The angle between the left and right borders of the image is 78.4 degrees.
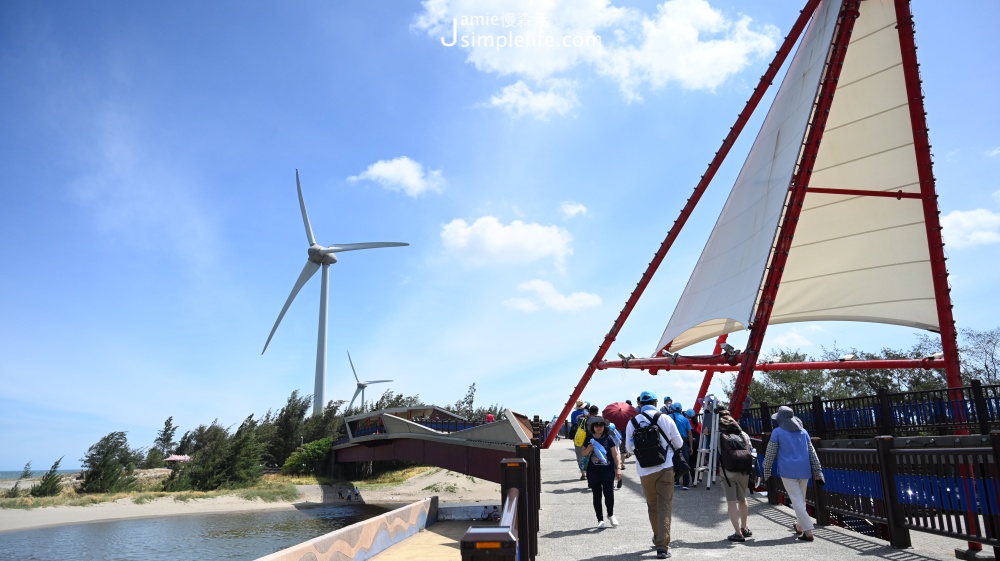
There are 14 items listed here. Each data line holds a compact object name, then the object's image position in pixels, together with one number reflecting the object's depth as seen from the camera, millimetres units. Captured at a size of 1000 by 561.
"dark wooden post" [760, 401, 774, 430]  13105
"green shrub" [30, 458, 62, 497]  35875
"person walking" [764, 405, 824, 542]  7938
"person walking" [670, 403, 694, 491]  12836
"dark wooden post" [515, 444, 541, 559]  6641
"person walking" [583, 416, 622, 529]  9203
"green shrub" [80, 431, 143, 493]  37781
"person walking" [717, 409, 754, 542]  8023
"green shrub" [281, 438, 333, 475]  45625
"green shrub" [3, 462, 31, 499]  34756
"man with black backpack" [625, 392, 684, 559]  7270
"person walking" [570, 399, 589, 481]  10680
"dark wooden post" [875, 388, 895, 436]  13211
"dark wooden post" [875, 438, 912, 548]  7281
